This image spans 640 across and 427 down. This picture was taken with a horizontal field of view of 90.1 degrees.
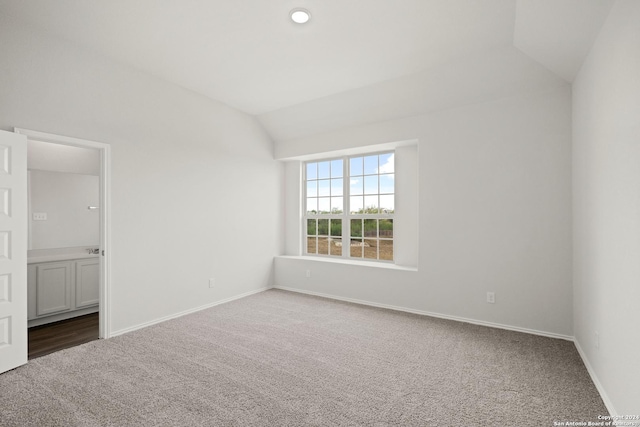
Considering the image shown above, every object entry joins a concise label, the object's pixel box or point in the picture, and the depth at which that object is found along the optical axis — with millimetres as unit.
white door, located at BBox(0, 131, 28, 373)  2523
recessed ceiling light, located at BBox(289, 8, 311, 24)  2547
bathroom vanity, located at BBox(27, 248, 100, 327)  3666
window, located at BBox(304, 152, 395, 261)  4836
